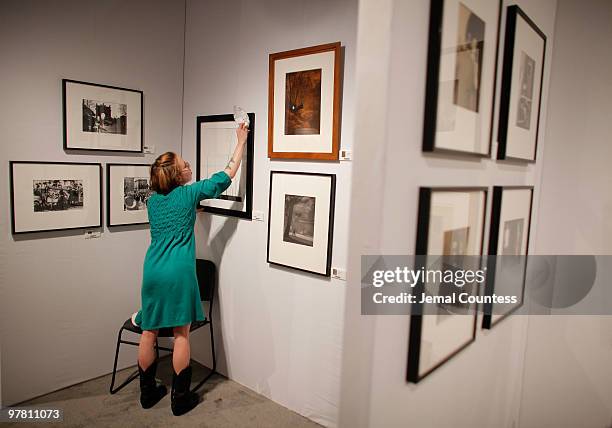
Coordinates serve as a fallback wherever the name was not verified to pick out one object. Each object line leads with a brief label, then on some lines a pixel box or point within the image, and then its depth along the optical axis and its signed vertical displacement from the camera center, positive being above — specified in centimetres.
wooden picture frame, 242 +42
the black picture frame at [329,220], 247 -27
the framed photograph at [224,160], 293 +6
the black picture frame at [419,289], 111 -31
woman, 266 -64
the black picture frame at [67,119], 277 +30
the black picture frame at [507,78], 148 +37
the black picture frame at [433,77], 106 +26
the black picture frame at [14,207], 259 -27
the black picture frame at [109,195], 304 -23
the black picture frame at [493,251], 154 -26
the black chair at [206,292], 306 -93
